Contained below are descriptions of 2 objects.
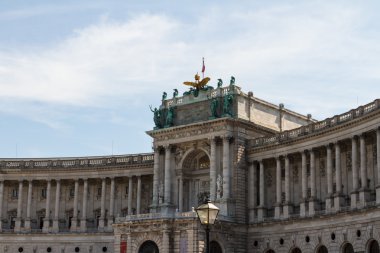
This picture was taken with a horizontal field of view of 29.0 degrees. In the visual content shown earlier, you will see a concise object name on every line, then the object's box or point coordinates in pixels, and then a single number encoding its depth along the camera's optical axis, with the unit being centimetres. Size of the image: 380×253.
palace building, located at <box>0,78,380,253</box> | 7362
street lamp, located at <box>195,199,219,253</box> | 3500
